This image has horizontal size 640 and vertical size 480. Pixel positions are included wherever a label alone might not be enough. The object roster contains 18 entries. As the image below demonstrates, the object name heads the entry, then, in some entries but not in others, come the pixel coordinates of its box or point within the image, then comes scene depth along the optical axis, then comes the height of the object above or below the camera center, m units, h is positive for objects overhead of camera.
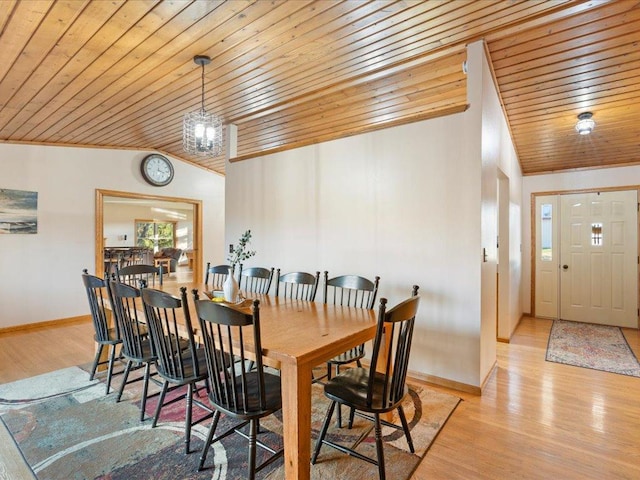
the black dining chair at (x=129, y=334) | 2.38 -0.67
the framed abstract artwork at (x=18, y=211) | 4.57 +0.40
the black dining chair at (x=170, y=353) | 1.99 -0.67
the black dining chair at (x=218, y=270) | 3.80 -0.31
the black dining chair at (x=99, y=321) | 2.78 -0.66
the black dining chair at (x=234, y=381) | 1.64 -0.70
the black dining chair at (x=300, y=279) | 3.08 -0.33
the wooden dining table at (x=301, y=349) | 1.60 -0.53
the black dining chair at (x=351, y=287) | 2.54 -0.36
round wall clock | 5.86 +1.23
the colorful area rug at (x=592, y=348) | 3.44 -1.19
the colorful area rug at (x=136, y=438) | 1.90 -1.22
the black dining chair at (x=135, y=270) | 3.49 -0.30
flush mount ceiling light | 3.67 +1.25
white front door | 4.89 -0.22
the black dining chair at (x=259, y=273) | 3.43 -0.32
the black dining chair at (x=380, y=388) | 1.69 -0.80
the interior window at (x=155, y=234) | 12.35 +0.27
